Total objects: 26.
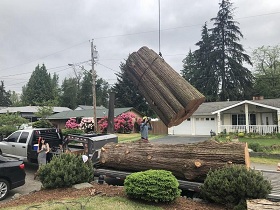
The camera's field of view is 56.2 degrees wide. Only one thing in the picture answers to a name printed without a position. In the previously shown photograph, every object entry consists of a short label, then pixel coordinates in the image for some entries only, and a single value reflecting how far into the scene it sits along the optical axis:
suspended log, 7.06
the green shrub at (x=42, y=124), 25.64
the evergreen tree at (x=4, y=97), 84.71
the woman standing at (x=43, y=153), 10.11
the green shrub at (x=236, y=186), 5.33
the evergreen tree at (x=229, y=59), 43.41
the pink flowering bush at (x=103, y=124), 29.09
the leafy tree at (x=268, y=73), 44.01
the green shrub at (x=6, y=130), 23.71
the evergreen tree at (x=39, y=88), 67.24
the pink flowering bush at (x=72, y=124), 31.48
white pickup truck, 10.78
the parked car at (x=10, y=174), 7.21
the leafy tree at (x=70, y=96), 68.86
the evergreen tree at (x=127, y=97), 46.44
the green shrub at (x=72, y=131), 22.17
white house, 24.75
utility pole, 22.93
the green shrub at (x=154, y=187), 5.41
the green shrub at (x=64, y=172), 6.93
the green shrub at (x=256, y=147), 15.47
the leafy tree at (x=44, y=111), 31.02
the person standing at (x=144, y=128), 11.46
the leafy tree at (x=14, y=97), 95.29
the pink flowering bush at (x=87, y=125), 30.06
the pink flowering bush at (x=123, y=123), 30.19
